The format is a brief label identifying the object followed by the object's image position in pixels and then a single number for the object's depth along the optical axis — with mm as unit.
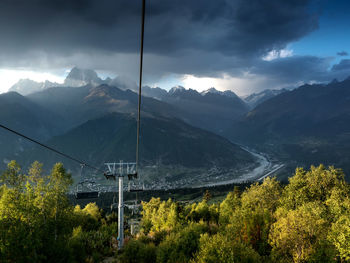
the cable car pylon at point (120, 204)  37775
